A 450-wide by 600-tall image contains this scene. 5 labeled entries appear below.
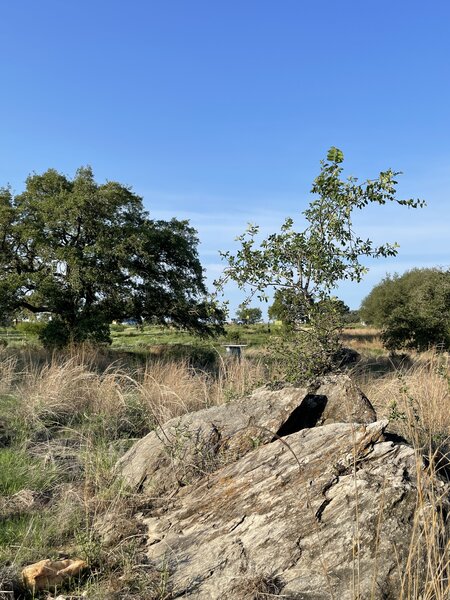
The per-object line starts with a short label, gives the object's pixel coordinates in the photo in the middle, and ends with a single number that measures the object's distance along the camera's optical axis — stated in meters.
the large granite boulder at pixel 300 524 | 3.00
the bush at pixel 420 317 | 26.31
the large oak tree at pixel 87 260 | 19.64
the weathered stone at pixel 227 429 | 4.63
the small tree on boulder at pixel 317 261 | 6.55
